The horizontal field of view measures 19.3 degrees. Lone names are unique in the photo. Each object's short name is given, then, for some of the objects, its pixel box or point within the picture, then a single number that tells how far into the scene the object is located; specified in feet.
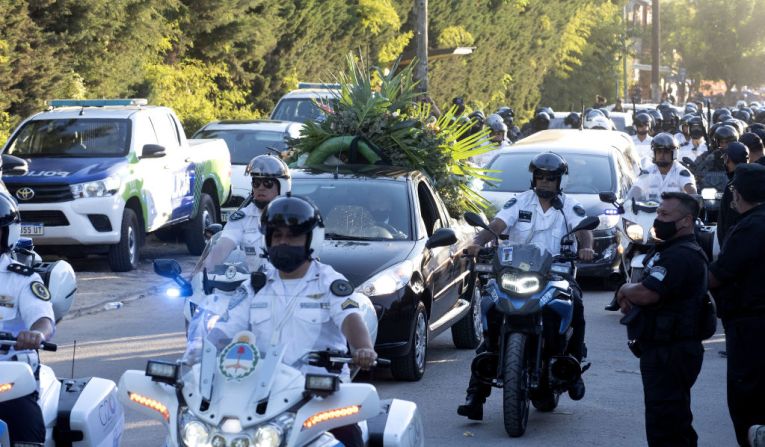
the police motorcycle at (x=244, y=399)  24.44
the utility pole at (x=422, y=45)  146.36
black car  51.90
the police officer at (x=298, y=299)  28.56
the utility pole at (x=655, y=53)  295.55
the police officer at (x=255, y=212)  46.96
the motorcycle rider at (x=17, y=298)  31.42
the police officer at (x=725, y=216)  56.17
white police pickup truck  84.98
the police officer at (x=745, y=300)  39.35
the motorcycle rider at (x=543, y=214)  48.57
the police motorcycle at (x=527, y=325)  43.78
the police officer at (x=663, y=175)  72.48
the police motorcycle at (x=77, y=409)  32.53
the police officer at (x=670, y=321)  36.45
